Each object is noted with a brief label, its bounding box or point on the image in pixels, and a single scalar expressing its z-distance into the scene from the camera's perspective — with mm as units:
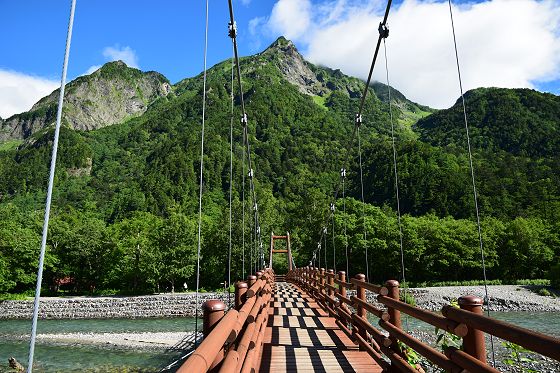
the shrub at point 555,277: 32406
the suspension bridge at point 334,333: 1448
